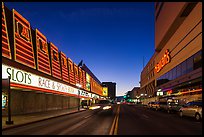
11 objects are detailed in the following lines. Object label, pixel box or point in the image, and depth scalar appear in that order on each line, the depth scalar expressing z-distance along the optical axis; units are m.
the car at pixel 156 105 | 28.96
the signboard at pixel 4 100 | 16.27
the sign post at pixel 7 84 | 11.21
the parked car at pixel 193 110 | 14.13
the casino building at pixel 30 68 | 15.45
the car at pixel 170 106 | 21.53
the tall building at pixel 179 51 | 24.81
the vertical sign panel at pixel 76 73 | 36.34
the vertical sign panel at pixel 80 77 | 40.32
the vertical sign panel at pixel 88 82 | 49.14
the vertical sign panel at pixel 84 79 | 43.63
